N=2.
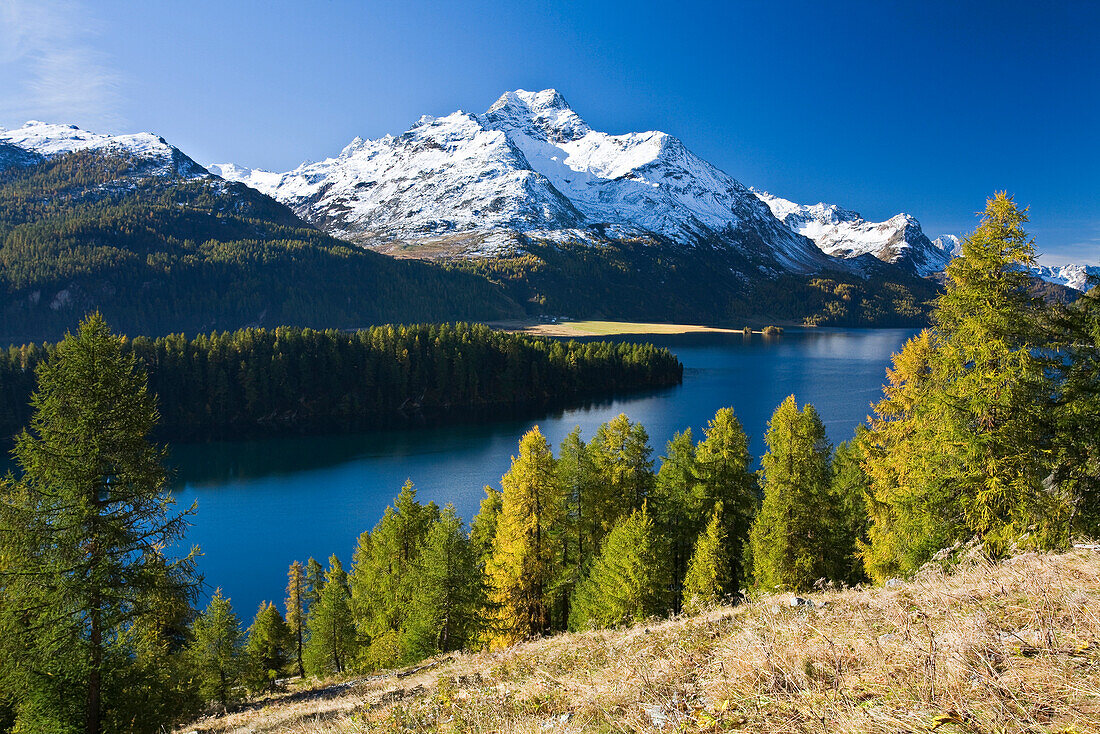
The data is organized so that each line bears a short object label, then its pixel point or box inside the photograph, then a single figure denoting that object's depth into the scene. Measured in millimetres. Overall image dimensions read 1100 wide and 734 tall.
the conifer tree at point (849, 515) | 24625
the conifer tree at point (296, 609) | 33656
